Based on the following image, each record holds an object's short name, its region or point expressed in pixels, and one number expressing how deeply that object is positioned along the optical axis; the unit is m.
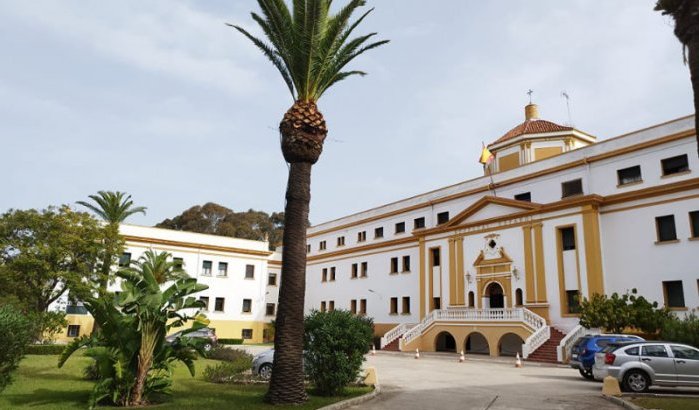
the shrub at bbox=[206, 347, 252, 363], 24.02
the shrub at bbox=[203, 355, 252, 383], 15.77
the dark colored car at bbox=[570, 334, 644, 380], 17.45
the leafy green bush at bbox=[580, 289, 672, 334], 22.61
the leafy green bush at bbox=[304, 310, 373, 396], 12.86
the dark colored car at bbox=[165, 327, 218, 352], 30.22
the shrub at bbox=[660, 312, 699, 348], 19.80
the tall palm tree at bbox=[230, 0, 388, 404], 11.70
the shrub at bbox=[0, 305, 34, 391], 12.03
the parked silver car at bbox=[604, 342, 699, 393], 14.00
